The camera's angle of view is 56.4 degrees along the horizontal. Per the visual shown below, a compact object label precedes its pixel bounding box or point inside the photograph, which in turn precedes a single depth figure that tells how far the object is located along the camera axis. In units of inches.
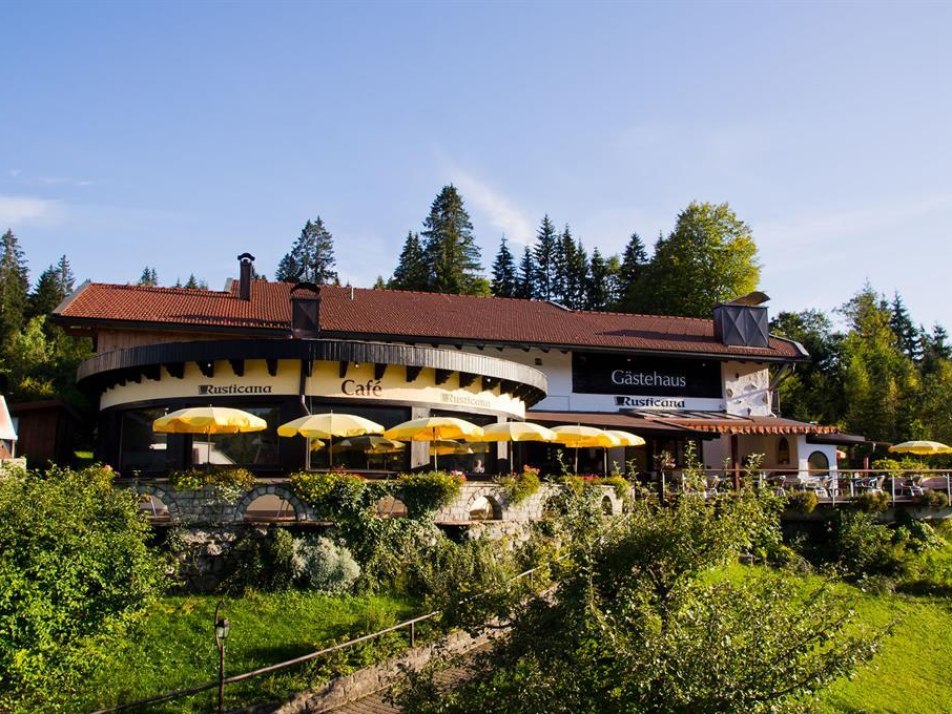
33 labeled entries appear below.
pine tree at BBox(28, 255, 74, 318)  2763.3
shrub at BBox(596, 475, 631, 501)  849.0
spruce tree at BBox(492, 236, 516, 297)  3038.9
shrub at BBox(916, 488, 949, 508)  1056.2
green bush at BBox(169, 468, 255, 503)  653.9
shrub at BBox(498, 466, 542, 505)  768.9
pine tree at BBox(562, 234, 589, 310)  2938.0
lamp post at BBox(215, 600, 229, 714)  454.9
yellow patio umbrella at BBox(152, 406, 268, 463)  717.9
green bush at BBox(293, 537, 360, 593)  632.4
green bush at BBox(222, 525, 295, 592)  623.2
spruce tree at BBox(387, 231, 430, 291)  2682.1
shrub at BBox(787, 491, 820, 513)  997.8
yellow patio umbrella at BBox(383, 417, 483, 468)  766.5
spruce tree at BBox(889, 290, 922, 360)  3002.0
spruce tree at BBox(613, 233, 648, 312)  2743.6
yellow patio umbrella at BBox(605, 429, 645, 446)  908.0
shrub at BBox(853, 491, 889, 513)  1031.0
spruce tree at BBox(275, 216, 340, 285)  3385.8
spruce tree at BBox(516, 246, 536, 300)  3053.6
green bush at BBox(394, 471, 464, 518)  698.8
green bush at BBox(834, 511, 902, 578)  953.5
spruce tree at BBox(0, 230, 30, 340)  2428.6
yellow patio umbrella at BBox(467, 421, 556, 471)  808.9
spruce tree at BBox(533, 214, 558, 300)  3053.6
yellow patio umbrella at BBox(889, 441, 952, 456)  1203.9
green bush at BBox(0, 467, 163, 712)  463.5
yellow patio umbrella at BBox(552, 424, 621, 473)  871.1
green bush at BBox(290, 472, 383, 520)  668.7
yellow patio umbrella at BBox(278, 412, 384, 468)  727.7
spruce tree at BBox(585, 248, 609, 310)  2875.2
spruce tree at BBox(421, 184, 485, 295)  2613.2
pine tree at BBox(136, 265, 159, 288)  5354.3
